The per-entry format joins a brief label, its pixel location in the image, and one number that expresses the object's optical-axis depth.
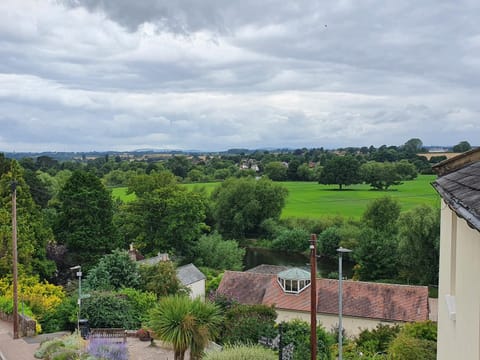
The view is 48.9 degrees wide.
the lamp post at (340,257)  13.81
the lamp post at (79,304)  21.34
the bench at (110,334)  19.02
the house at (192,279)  33.19
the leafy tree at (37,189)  52.16
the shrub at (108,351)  16.27
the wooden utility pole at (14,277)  20.67
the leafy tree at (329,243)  52.06
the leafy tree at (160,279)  27.70
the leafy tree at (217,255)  43.97
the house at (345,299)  28.27
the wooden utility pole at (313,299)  13.66
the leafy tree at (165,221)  42.25
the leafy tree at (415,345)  16.68
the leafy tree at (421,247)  39.09
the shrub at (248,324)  19.36
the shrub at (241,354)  13.18
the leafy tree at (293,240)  55.69
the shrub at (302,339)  18.34
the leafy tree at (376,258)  40.81
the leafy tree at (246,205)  61.97
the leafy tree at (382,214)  51.75
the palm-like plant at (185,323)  15.63
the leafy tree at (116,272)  26.84
